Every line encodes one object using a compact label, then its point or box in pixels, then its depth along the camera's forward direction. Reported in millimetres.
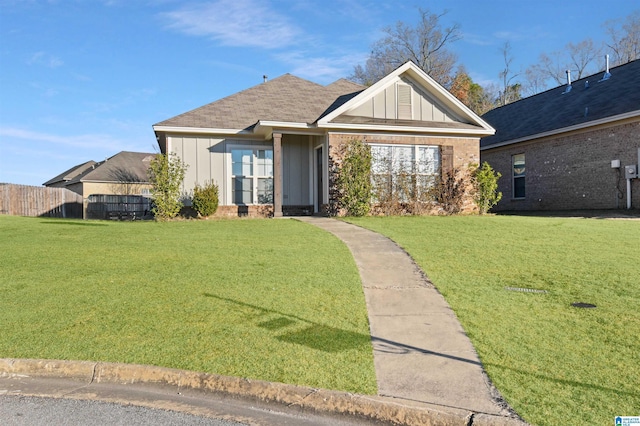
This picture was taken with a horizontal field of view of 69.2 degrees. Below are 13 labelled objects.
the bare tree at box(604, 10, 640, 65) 35438
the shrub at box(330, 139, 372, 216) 14859
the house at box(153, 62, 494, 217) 15352
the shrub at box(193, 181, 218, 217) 15227
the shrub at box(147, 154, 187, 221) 14672
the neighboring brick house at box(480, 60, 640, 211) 17031
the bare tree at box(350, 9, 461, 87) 38000
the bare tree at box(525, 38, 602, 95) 38500
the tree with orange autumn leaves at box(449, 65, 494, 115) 38081
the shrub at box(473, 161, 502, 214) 16266
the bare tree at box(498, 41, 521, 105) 43906
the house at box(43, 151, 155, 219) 34688
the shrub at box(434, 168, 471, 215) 16094
